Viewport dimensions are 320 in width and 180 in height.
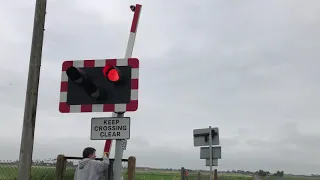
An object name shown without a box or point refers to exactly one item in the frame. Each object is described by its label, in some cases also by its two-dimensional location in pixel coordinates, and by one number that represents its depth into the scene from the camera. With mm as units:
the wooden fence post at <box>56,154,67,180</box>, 5723
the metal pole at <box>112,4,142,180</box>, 4992
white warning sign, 4977
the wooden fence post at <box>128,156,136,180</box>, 5480
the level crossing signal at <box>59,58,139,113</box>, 5039
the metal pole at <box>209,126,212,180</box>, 13935
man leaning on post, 5270
